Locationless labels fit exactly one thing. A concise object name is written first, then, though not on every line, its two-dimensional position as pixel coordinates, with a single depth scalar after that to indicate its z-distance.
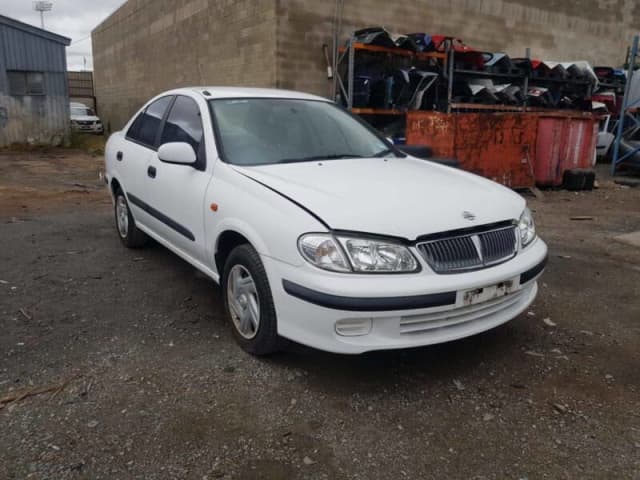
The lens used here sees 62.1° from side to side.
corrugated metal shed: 16.44
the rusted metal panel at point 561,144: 9.25
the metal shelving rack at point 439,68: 11.55
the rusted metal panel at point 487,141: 8.65
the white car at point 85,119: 21.97
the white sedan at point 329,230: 2.54
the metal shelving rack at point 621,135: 11.22
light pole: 54.56
